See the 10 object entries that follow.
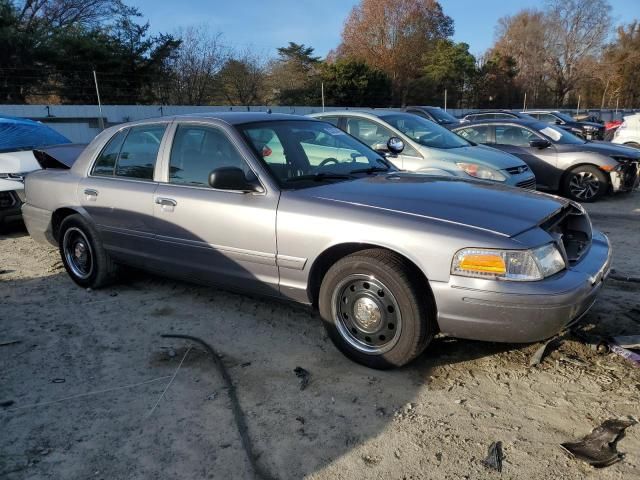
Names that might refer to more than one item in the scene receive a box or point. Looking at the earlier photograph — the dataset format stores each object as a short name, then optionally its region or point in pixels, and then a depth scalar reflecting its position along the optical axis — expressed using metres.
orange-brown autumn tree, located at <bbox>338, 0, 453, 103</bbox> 50.69
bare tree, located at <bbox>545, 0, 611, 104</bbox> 58.75
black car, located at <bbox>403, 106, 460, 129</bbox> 14.18
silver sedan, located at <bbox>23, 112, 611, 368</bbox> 2.90
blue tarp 7.57
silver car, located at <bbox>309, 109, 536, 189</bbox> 6.82
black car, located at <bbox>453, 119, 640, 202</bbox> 8.88
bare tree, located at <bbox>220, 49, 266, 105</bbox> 26.33
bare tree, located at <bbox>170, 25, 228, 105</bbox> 23.78
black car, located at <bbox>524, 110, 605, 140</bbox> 18.27
